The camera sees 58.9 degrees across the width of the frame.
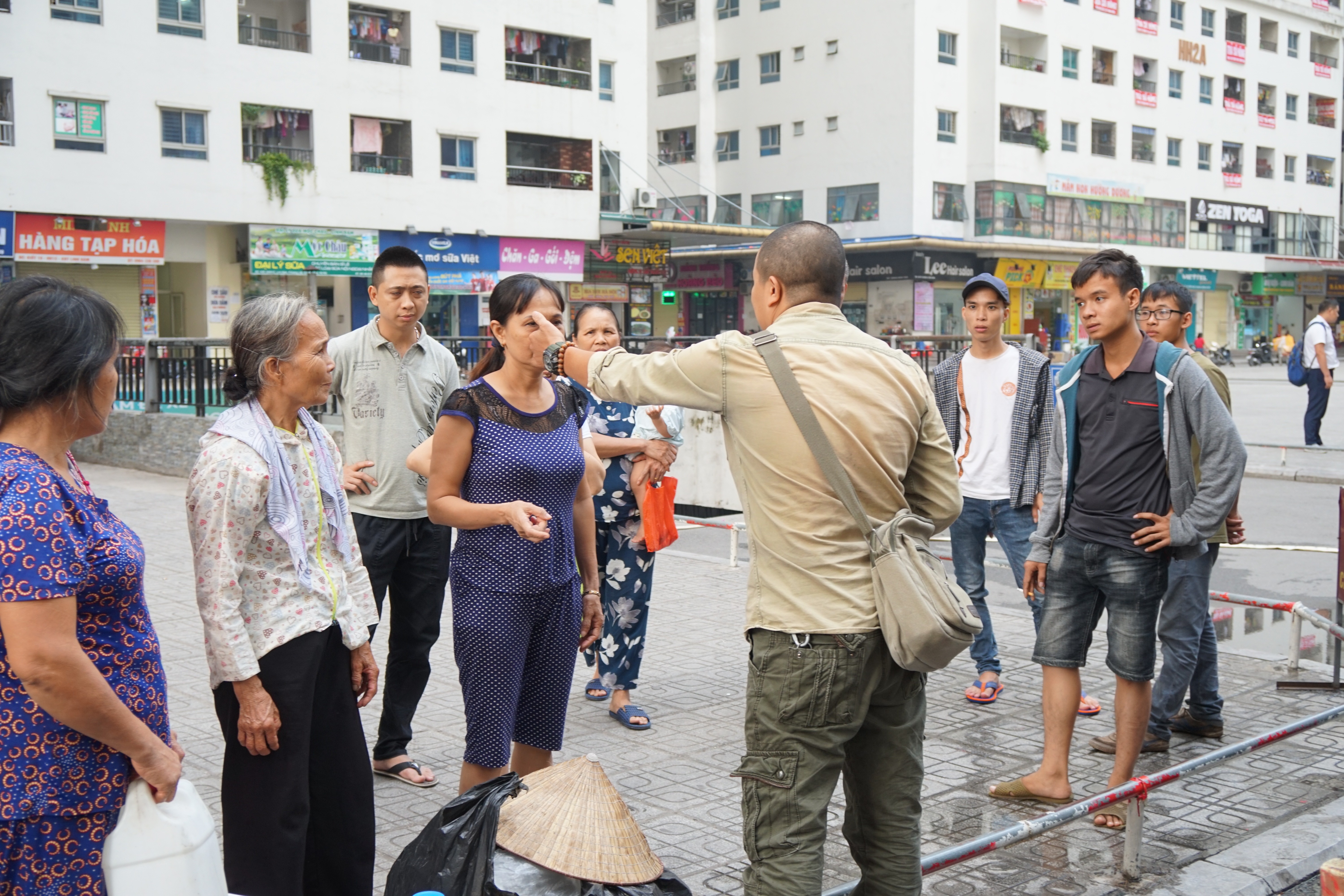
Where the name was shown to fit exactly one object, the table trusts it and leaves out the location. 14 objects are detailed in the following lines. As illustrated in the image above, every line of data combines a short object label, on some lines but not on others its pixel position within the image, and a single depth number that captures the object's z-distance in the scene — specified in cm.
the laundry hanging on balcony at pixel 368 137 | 3180
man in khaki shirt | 293
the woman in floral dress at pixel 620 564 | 594
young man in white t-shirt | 609
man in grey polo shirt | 497
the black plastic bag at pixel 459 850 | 293
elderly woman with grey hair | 305
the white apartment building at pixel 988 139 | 4450
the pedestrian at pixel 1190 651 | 534
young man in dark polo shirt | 462
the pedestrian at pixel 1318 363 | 1714
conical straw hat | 295
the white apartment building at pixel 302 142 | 2720
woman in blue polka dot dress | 390
